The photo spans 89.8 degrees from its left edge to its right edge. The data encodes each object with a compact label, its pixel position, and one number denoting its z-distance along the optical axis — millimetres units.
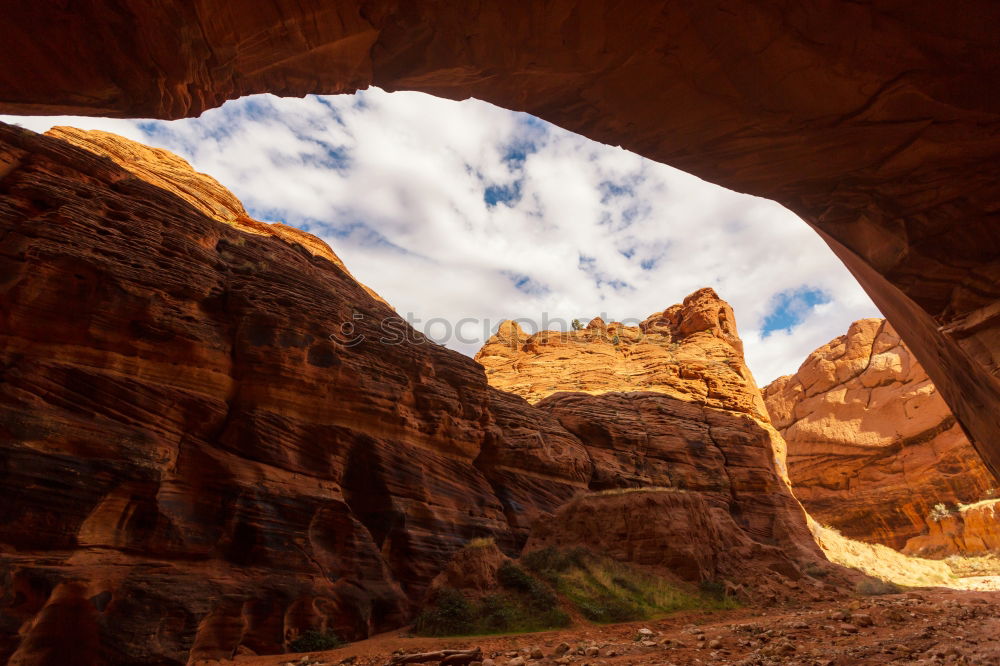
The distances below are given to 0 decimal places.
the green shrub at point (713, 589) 17609
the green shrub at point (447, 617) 12891
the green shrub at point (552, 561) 16266
